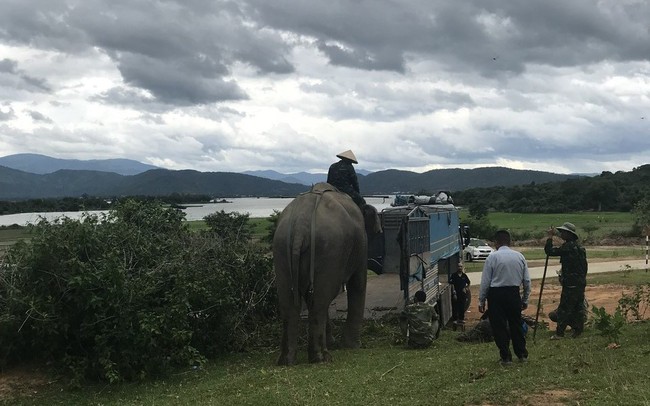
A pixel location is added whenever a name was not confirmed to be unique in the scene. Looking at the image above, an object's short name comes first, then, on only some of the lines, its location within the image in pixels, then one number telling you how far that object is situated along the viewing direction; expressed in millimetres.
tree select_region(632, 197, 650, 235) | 42844
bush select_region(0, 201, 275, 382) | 8977
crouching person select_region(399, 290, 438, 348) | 10117
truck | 10438
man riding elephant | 11141
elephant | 8938
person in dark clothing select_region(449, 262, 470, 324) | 14023
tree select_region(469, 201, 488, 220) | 54744
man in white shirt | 7840
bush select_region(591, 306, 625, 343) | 9081
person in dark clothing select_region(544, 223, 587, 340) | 10734
